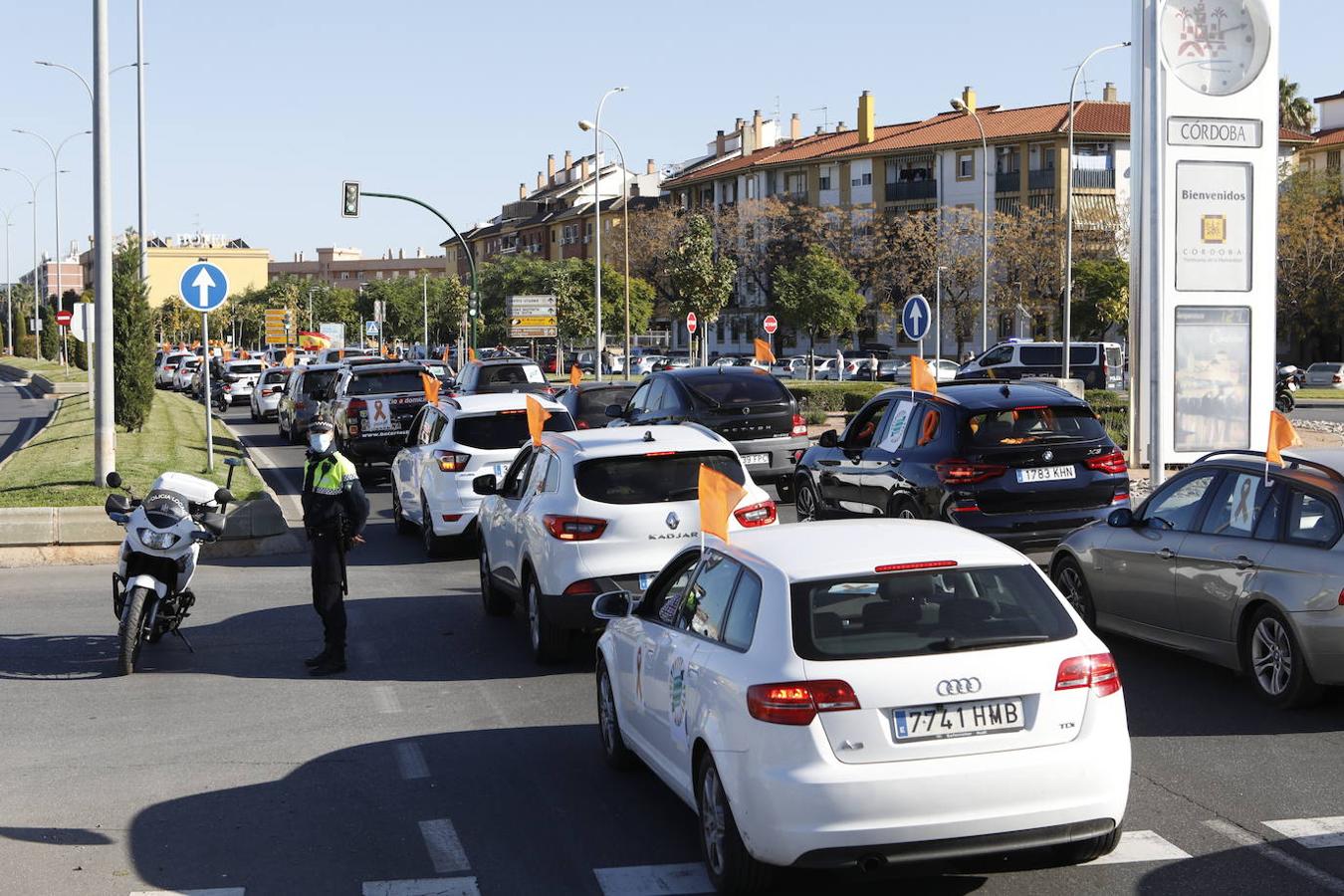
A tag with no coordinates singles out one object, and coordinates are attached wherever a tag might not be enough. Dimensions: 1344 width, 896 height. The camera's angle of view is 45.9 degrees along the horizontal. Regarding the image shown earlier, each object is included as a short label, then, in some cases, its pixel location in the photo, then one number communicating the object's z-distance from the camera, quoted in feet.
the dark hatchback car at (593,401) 81.46
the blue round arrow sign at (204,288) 63.46
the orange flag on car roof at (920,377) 50.31
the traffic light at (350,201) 151.12
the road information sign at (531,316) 185.88
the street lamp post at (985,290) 181.82
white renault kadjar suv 33.94
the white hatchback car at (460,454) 52.24
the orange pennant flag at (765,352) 103.12
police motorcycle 34.32
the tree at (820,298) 216.95
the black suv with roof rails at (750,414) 64.08
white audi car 17.75
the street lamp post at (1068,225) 151.12
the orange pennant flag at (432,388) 63.99
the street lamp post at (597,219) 175.34
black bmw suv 43.09
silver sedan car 27.86
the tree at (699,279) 202.08
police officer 34.19
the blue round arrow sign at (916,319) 83.76
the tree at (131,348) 88.94
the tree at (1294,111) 273.07
